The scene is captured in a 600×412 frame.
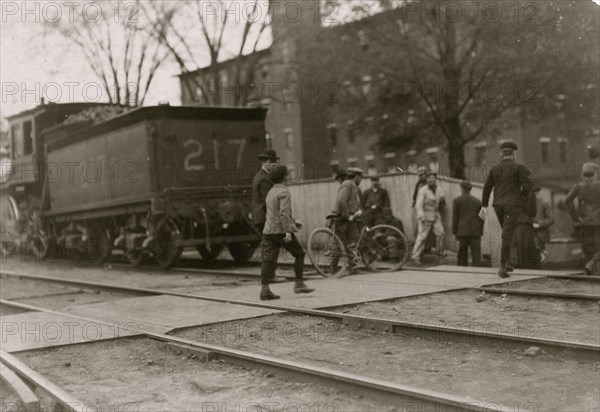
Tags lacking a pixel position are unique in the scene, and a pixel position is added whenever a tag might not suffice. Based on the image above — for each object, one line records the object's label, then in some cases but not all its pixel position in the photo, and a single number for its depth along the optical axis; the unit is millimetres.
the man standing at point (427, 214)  14391
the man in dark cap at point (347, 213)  11734
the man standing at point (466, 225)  13469
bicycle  11734
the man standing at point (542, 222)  14406
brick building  28750
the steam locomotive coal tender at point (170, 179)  14641
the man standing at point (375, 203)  15469
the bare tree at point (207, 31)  31141
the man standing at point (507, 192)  10383
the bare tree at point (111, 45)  31719
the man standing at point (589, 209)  10867
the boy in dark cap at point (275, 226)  9328
